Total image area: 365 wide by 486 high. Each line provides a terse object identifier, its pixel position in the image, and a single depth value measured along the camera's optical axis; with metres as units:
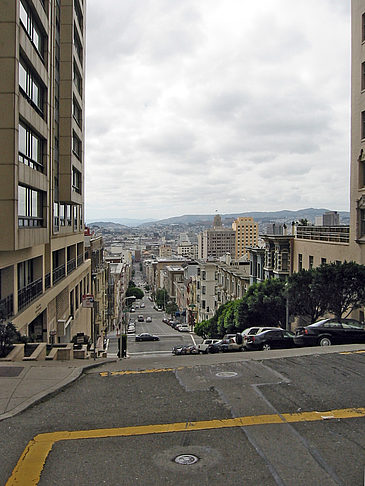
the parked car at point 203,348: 24.32
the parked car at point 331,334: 19.52
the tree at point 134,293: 179.62
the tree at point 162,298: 156.21
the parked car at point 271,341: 20.48
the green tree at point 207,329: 52.12
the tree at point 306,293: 31.20
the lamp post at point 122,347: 24.61
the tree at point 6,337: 13.31
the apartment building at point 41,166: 18.19
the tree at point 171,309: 129.25
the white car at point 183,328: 84.40
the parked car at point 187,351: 30.62
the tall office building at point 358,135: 33.22
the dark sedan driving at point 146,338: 67.81
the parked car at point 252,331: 25.66
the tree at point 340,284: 30.47
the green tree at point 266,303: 34.75
